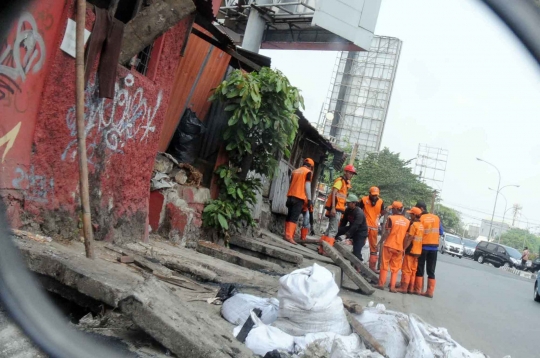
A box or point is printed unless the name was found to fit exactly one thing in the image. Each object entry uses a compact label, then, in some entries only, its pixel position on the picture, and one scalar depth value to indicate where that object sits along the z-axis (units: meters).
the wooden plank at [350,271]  8.32
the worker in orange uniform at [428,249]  10.12
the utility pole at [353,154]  23.71
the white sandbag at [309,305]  3.97
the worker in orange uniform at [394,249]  9.77
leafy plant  7.46
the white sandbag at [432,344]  4.06
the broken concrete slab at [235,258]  7.10
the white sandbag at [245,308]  4.27
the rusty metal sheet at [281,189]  14.09
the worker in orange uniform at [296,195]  10.27
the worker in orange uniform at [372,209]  11.16
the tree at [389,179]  25.97
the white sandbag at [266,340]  3.65
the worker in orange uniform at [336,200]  10.74
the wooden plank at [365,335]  4.05
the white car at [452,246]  36.66
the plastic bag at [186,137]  7.55
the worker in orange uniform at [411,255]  10.03
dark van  32.22
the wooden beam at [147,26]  5.04
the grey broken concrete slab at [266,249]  7.95
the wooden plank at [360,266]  9.84
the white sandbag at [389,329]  4.21
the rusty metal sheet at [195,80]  7.43
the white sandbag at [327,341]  3.71
